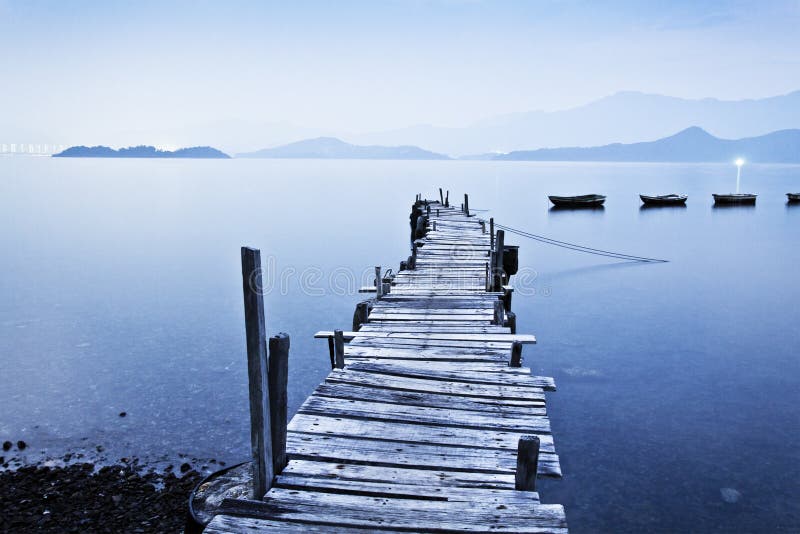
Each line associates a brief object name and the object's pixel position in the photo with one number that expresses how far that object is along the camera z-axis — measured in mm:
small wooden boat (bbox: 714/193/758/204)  83750
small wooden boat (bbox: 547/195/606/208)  76562
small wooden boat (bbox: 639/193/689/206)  79938
